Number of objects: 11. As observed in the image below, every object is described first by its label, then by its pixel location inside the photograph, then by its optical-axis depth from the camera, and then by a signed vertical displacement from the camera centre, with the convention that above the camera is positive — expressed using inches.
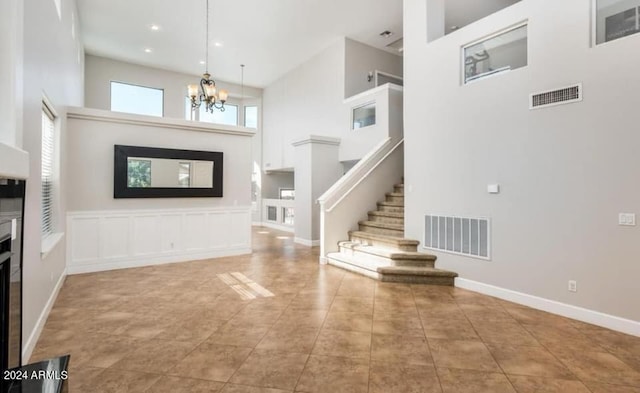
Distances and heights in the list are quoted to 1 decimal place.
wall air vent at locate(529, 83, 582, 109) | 142.7 +47.9
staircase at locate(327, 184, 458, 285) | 198.4 -35.9
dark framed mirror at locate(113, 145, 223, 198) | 227.1 +19.7
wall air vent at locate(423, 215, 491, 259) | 179.2 -20.7
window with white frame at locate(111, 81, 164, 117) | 398.0 +127.0
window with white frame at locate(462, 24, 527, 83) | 166.7 +80.5
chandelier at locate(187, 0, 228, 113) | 248.5 +83.4
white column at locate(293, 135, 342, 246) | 330.3 +23.6
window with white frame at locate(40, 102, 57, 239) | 160.9 +16.5
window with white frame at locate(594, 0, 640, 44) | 130.1 +75.3
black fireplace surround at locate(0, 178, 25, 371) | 69.6 -17.0
